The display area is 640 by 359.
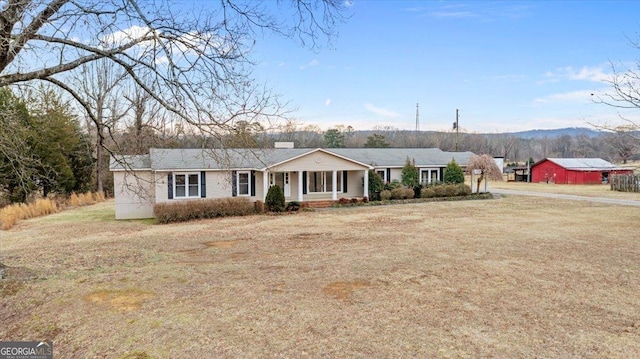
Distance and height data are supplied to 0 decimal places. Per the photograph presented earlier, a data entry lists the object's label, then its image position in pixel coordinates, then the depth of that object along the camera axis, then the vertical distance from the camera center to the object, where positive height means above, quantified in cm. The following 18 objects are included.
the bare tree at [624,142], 1184 +80
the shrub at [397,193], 2353 -142
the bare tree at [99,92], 2291 +478
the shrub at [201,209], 1700 -162
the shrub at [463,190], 2534 -137
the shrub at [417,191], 2452 -134
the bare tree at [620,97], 1208 +232
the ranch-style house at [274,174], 1872 -9
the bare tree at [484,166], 2597 +21
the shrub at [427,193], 2434 -146
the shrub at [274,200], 1928 -138
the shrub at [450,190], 2496 -134
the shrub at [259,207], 1939 -173
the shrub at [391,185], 2411 -91
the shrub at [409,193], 2372 -141
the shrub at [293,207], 1986 -180
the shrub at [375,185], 2362 -87
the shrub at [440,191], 2470 -137
